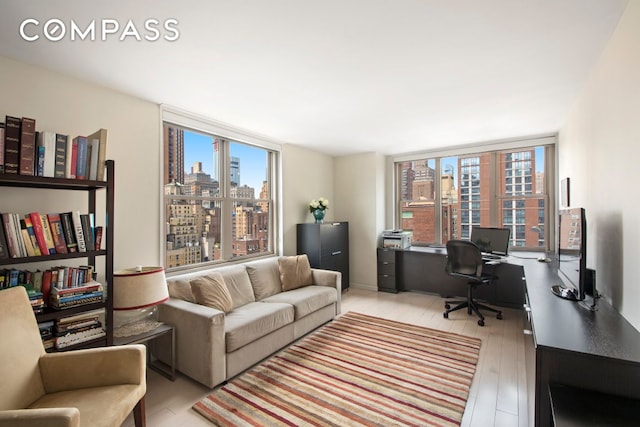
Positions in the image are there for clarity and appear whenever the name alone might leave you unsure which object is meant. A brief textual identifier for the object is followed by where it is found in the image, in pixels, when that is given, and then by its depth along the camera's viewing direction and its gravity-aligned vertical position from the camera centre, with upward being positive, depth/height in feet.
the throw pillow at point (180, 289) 8.79 -2.40
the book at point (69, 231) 6.21 -0.39
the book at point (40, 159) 5.85 +1.13
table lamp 6.96 -2.16
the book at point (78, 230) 6.31 -0.38
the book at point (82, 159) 6.47 +1.26
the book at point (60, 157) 6.07 +1.23
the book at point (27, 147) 5.60 +1.34
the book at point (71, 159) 6.23 +1.22
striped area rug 6.32 -4.55
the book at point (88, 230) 6.46 -0.39
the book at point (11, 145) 5.45 +1.34
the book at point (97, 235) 6.71 -0.52
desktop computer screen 13.15 -1.25
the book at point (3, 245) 5.44 -0.62
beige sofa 7.36 -3.23
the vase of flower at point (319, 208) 15.31 +0.28
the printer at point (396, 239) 15.81 -1.47
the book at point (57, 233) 6.04 -0.43
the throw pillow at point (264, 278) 11.08 -2.63
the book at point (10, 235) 5.49 -0.42
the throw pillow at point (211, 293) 8.68 -2.50
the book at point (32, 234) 5.76 -0.42
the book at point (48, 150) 5.90 +1.33
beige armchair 4.57 -2.88
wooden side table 6.93 -3.26
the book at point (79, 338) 5.94 -2.74
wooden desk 13.26 -3.41
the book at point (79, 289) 5.97 -1.66
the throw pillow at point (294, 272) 11.99 -2.55
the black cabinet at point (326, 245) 14.39 -1.70
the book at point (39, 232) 5.81 -0.38
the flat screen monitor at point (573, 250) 5.93 -0.90
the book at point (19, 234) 5.59 -0.41
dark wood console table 3.99 -2.09
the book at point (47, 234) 5.92 -0.44
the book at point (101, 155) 6.58 +1.35
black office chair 11.69 -2.36
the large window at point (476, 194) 13.97 +1.01
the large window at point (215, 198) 10.22 +0.64
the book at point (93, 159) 6.58 +1.27
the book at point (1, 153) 5.40 +1.15
